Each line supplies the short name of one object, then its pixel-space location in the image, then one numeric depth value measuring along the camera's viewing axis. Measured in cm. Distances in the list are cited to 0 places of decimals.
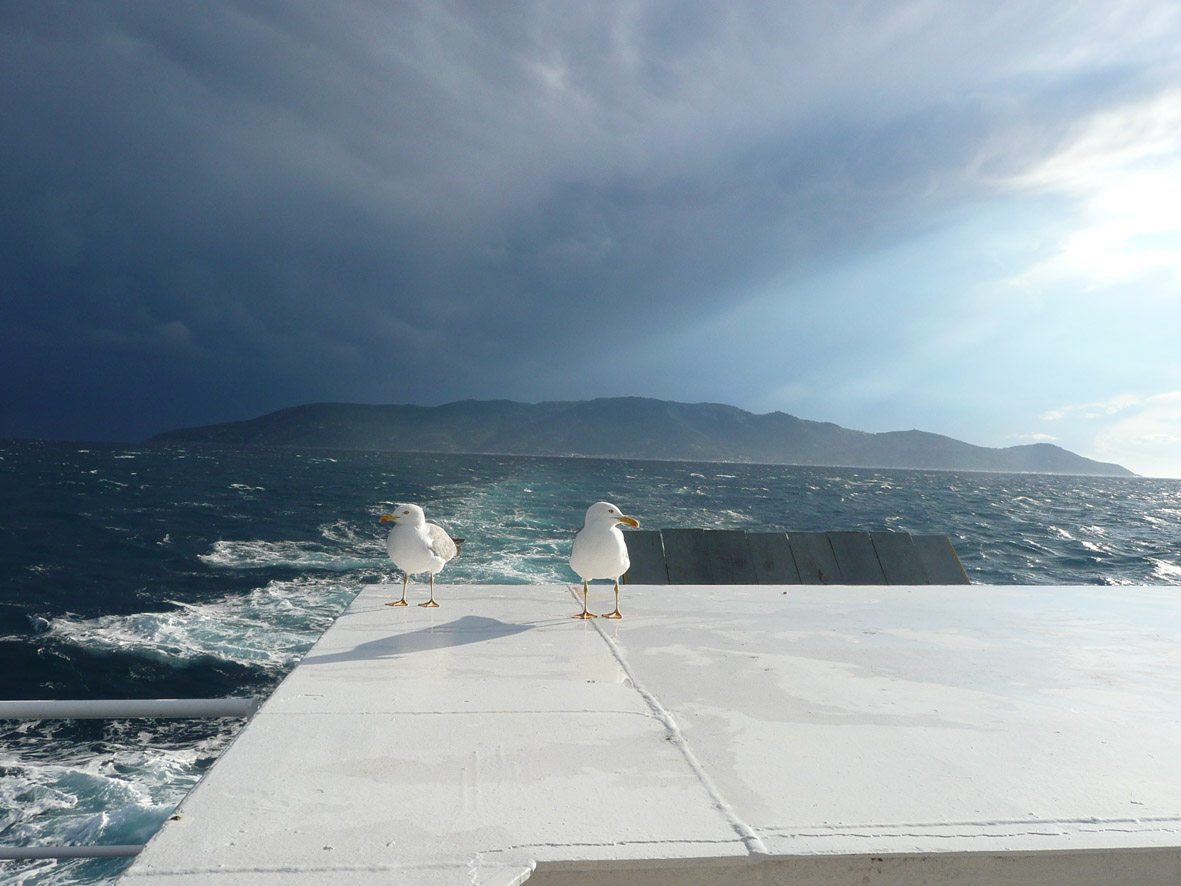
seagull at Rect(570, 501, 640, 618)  419
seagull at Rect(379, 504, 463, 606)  445
